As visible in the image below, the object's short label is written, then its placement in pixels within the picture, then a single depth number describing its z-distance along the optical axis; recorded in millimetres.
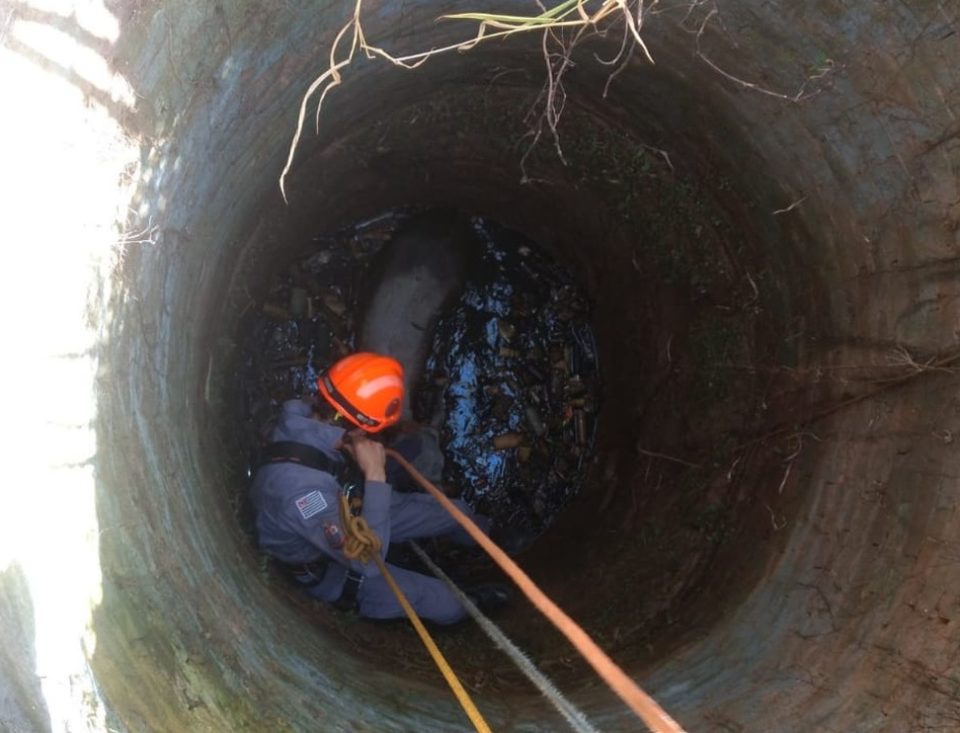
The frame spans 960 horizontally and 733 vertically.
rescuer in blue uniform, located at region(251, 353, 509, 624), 3062
